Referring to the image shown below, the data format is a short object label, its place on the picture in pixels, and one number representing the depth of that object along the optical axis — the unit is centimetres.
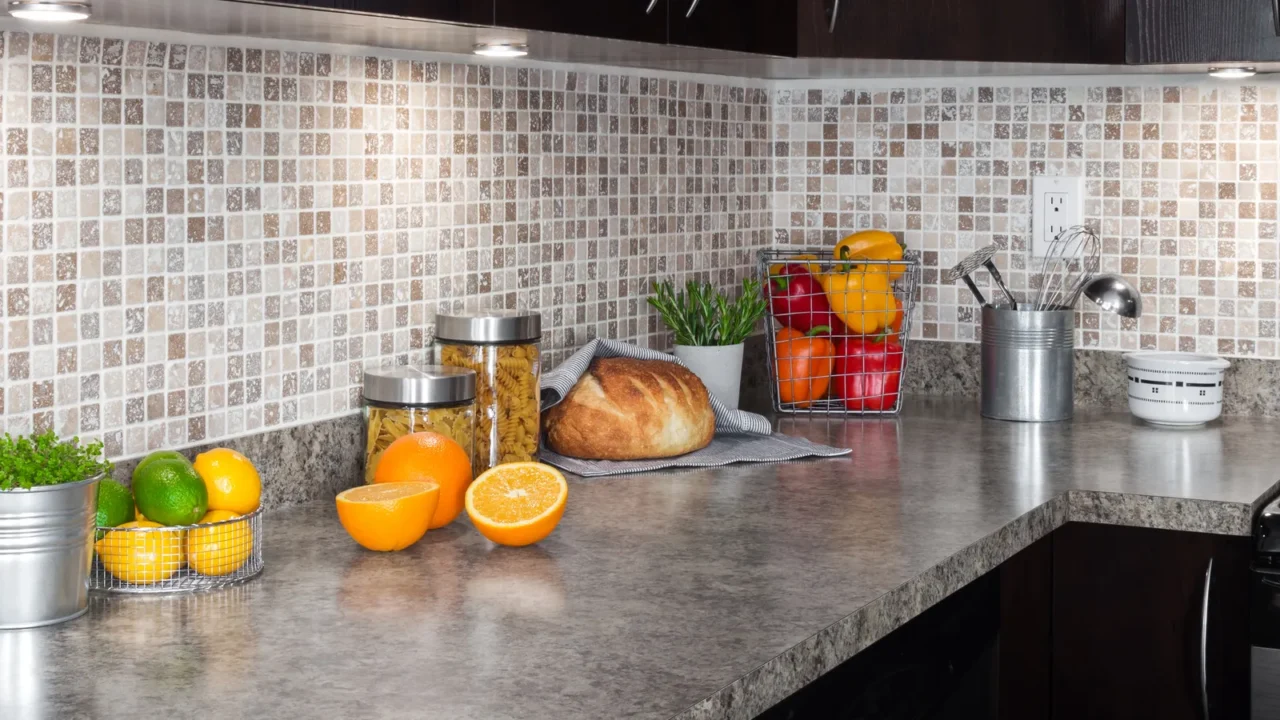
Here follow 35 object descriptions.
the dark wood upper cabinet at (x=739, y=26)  174
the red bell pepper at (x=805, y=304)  245
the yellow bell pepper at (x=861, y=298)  241
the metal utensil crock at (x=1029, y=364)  231
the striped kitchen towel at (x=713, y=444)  195
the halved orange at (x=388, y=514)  147
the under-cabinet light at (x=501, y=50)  166
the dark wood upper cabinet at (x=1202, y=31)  200
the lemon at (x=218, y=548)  136
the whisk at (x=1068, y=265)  248
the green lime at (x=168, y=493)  135
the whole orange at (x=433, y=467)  158
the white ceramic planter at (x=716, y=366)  228
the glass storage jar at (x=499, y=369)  184
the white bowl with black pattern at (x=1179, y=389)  223
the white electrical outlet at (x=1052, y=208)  249
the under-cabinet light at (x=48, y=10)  115
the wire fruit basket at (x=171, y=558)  133
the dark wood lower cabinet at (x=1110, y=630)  180
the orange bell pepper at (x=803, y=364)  243
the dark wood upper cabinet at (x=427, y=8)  122
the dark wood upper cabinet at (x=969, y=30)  207
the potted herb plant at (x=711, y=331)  229
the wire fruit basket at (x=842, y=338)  241
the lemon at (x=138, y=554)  133
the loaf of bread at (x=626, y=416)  196
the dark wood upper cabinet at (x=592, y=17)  142
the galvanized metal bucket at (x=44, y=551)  118
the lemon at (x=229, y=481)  144
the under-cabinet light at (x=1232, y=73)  220
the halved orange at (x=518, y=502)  151
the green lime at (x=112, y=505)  135
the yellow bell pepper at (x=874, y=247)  246
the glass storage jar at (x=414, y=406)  171
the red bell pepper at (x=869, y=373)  241
